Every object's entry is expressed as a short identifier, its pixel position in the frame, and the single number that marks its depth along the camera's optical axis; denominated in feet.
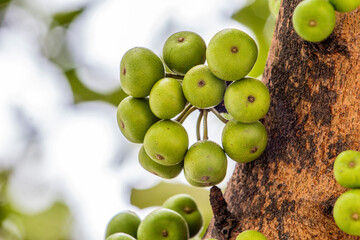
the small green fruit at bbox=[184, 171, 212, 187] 3.84
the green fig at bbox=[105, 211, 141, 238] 4.00
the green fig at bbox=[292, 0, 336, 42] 3.64
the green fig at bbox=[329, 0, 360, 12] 3.64
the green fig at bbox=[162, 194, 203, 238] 4.02
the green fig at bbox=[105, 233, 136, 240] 3.89
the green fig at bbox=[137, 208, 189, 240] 3.87
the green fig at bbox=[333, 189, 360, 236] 3.58
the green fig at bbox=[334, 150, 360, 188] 3.59
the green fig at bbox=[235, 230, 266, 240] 3.64
